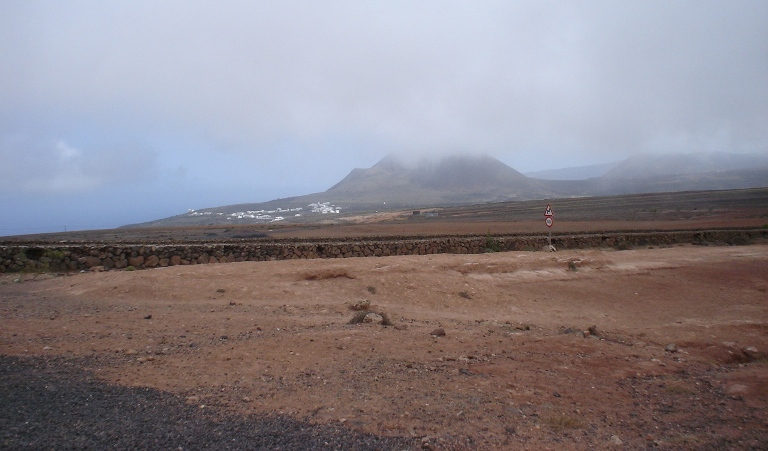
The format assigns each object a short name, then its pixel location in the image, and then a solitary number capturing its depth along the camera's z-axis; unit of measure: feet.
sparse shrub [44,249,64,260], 53.78
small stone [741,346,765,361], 23.98
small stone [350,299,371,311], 34.09
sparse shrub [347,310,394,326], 28.78
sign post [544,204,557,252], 63.48
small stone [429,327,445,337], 26.16
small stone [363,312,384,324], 29.22
